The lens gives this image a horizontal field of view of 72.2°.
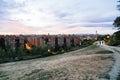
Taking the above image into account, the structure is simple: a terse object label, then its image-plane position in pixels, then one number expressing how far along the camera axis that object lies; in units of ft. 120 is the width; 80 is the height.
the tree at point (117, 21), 38.28
